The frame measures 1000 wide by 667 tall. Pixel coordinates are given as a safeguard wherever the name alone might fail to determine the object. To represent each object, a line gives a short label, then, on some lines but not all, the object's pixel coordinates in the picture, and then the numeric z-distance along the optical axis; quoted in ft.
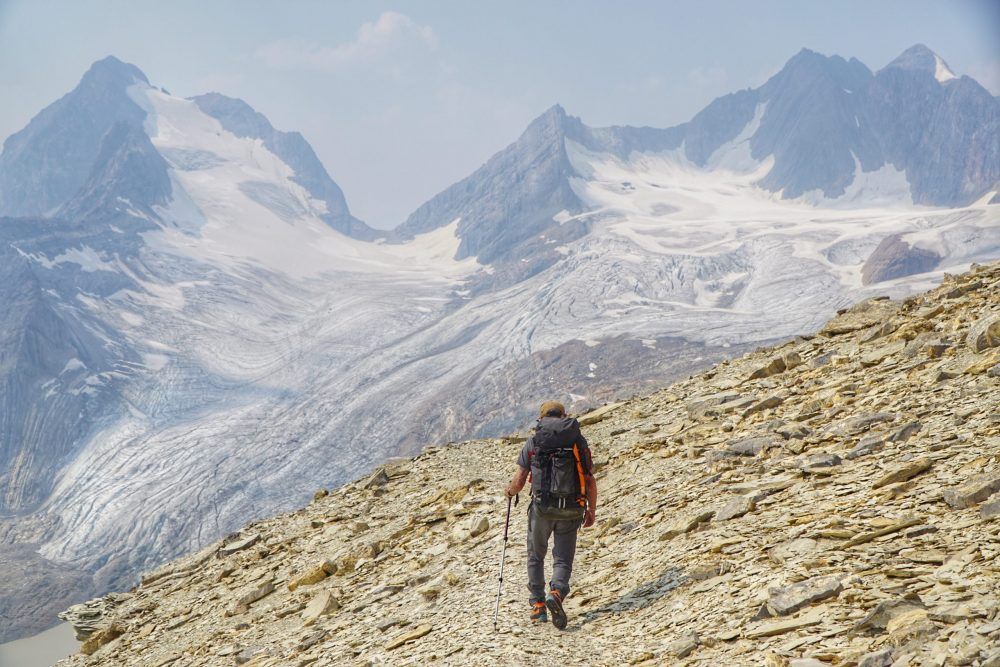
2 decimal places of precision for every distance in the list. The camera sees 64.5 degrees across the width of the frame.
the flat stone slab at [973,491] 23.65
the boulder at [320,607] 38.19
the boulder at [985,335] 37.54
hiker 29.53
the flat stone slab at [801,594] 22.03
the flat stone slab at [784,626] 21.01
